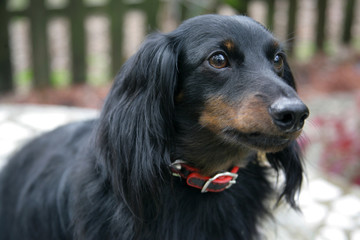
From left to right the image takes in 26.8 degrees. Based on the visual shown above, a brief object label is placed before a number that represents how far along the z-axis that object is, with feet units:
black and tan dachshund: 2.01
